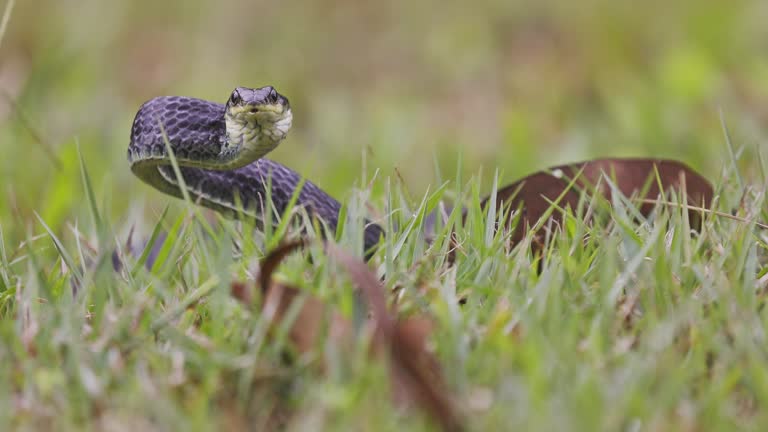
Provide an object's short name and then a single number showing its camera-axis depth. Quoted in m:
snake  4.71
